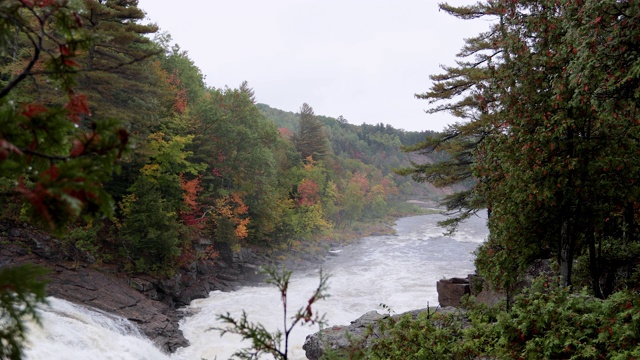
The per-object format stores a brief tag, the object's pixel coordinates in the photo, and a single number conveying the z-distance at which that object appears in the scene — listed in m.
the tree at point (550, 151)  6.94
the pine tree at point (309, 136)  49.12
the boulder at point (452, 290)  14.22
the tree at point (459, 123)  14.34
